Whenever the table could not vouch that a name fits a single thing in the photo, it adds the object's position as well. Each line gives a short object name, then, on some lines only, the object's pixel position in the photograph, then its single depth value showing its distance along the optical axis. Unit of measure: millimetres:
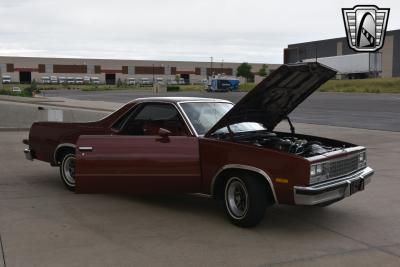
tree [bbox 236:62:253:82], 126688
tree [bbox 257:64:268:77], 121250
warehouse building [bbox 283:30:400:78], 73562
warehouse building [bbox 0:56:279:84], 122250
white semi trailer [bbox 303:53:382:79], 72688
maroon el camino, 5480
